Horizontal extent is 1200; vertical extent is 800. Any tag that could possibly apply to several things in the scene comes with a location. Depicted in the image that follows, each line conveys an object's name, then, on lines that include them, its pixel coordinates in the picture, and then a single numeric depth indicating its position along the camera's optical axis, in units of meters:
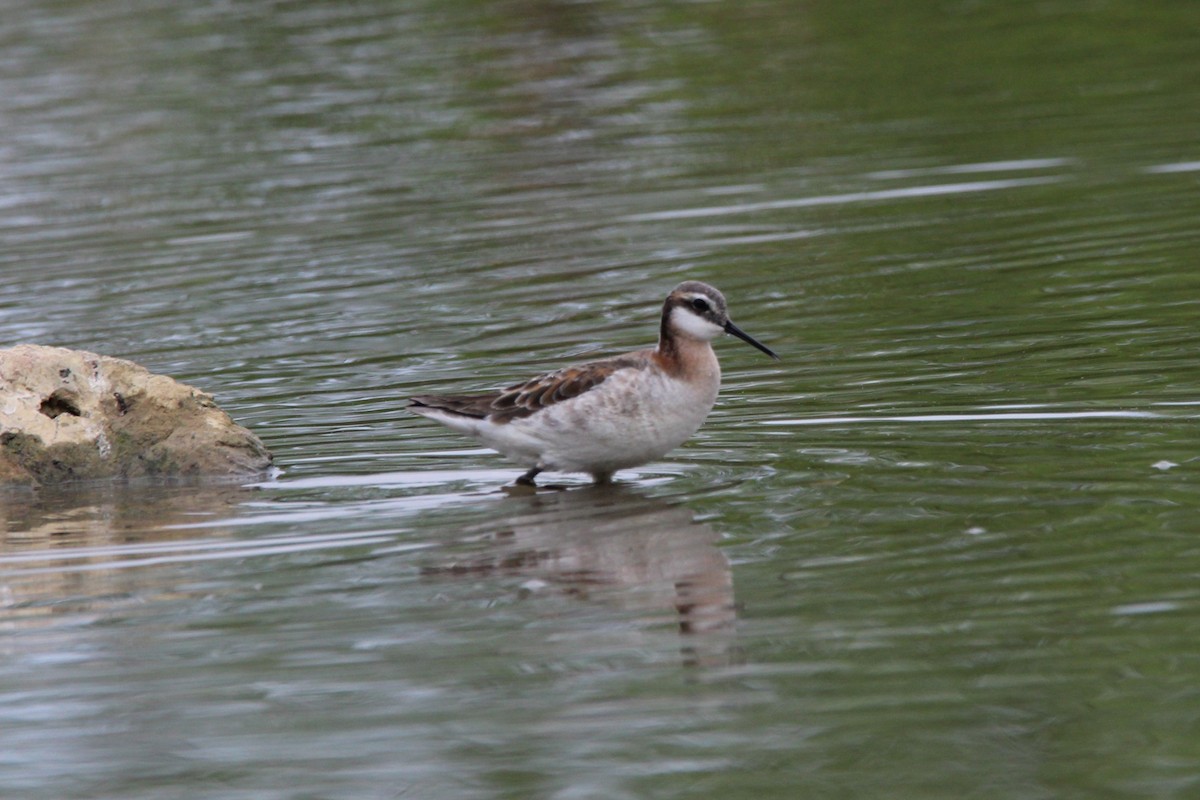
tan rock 12.95
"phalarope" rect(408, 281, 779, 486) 12.03
